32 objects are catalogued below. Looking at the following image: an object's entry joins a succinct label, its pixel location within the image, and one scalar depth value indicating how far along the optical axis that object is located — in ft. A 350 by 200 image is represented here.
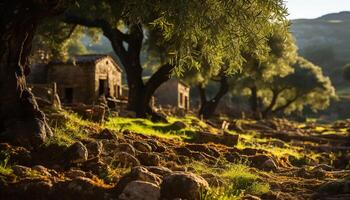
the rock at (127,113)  92.25
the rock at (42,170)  31.22
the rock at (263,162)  48.66
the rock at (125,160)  37.25
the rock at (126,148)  40.73
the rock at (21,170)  30.45
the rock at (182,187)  28.04
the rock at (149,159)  38.79
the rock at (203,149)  51.24
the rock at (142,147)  44.68
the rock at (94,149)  37.42
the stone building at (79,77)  141.59
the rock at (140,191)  27.20
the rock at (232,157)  50.24
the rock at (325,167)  51.29
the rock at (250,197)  30.17
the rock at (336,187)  33.50
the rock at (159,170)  33.50
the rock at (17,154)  34.19
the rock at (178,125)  83.25
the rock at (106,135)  46.88
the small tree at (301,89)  223.92
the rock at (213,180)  32.94
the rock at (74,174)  31.76
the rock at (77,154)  35.01
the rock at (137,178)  28.91
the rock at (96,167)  33.55
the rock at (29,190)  27.55
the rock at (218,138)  66.03
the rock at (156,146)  46.68
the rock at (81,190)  27.86
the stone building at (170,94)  201.46
